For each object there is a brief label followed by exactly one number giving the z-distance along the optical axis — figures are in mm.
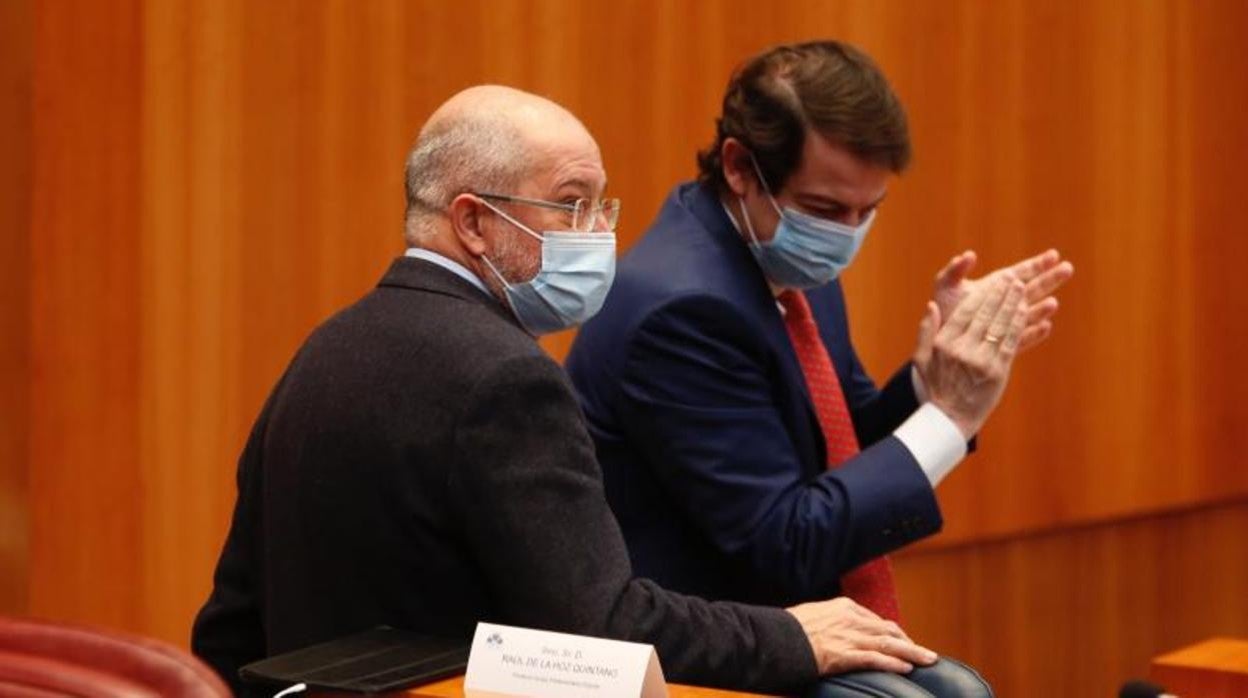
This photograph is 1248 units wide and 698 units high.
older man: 7584
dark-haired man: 8088
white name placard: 7351
